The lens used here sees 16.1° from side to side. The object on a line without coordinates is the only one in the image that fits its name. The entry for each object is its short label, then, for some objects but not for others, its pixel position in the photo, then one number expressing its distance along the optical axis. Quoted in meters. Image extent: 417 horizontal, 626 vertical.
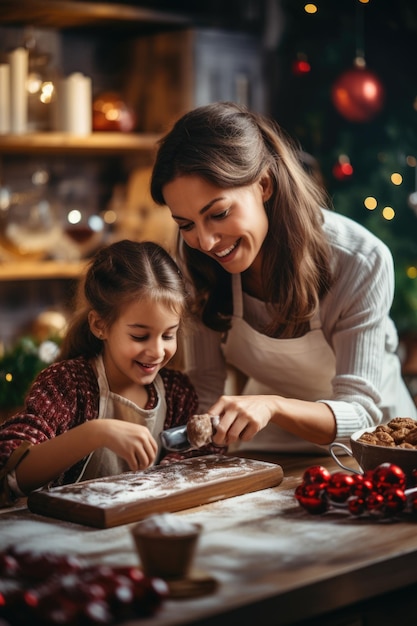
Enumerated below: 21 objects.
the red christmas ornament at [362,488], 2.00
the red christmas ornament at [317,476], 2.01
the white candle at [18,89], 3.50
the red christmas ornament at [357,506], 1.99
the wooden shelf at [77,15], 3.47
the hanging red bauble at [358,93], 3.55
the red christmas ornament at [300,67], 3.72
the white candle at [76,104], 3.59
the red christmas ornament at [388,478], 1.99
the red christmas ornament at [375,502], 1.99
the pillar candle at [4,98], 3.48
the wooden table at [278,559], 1.72
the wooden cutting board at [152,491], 1.98
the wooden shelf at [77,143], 3.56
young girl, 2.12
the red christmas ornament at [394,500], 1.98
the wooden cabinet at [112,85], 3.61
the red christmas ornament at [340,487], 2.00
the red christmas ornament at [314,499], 2.00
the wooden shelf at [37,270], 3.56
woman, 2.31
